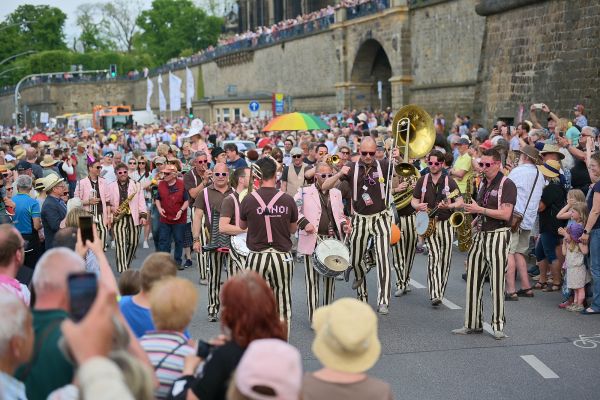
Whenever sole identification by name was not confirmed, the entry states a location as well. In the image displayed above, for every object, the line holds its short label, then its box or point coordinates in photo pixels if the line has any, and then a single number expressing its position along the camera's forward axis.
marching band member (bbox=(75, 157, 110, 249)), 12.49
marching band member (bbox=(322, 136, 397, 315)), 9.98
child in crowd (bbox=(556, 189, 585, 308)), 10.59
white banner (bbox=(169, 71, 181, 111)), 38.88
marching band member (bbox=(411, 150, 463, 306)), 10.58
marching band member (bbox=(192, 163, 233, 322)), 10.23
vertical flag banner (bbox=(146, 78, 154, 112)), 52.22
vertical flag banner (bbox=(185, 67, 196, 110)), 41.69
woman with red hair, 4.23
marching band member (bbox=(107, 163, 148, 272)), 12.43
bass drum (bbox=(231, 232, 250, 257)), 9.08
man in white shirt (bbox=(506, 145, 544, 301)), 10.86
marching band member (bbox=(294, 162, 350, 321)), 10.20
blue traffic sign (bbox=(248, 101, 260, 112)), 40.16
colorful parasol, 16.61
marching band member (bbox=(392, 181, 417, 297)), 11.04
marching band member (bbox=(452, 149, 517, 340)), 8.85
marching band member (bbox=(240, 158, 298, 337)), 7.97
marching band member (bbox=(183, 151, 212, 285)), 12.37
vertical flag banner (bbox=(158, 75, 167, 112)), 48.08
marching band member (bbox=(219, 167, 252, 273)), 8.82
